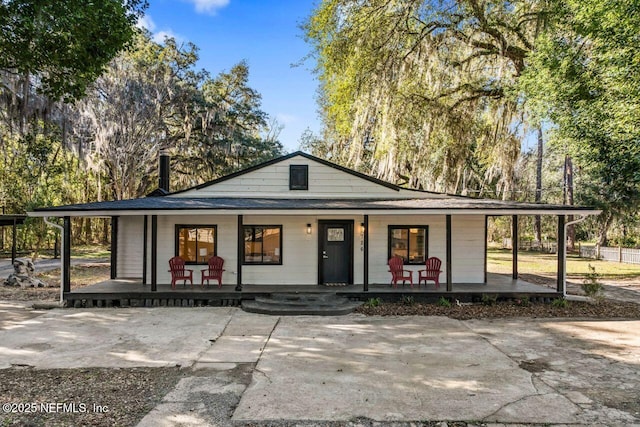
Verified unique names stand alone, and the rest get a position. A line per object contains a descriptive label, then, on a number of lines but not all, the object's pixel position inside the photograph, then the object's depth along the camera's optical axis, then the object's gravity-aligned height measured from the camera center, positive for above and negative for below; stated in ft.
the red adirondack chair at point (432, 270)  32.60 -3.55
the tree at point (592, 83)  27.99 +11.95
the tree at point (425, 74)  37.06 +16.20
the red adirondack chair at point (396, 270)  31.97 -3.55
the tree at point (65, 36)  22.04 +11.79
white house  33.73 -1.38
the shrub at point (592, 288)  29.76 -4.57
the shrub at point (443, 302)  28.78 -5.61
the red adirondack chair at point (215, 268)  32.53 -3.52
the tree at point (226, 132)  67.15 +17.27
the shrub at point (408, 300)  29.30 -5.51
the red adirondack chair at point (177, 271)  32.07 -3.77
